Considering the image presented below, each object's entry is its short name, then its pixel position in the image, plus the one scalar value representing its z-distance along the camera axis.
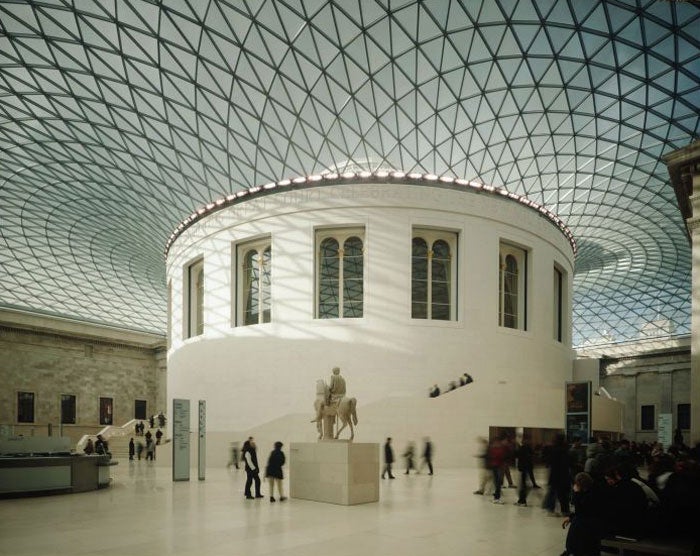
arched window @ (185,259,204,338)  44.06
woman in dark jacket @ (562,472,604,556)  8.39
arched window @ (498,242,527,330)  38.84
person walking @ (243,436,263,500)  17.17
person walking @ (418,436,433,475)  25.31
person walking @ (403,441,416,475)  25.66
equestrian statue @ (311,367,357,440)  18.05
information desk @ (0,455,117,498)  17.77
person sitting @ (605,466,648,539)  8.62
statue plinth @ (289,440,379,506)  16.09
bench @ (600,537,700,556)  7.84
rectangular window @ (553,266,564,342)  44.03
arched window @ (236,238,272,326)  38.22
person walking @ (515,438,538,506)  16.31
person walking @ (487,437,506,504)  16.72
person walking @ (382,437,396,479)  23.22
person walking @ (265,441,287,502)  16.38
